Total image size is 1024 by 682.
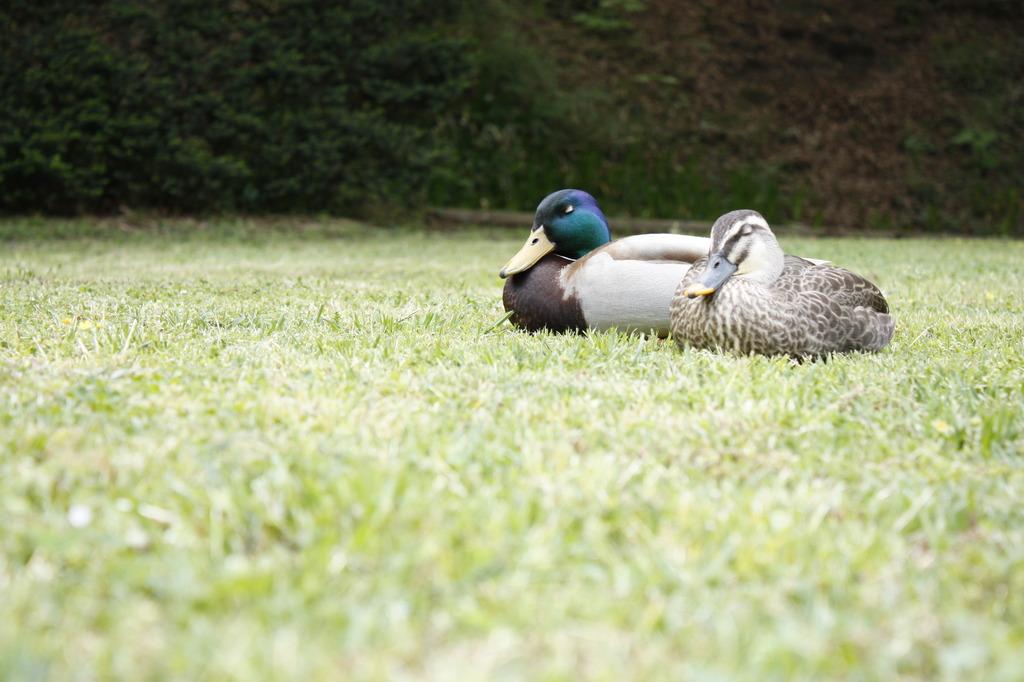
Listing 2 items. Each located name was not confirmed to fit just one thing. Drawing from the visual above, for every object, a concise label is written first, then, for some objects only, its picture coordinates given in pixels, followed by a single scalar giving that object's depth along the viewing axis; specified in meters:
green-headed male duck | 3.78
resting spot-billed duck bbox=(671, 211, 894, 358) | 3.24
